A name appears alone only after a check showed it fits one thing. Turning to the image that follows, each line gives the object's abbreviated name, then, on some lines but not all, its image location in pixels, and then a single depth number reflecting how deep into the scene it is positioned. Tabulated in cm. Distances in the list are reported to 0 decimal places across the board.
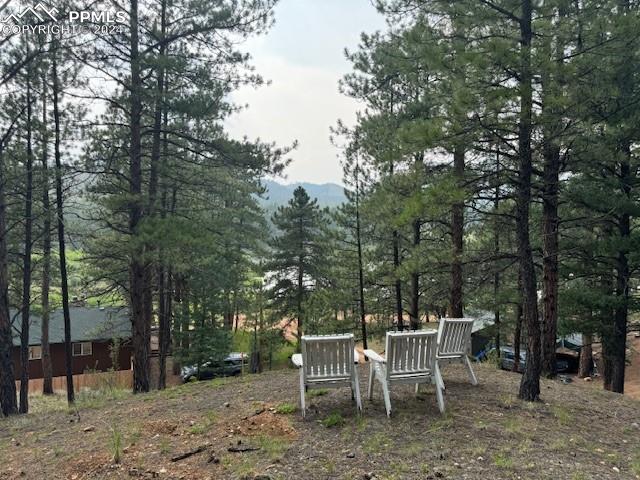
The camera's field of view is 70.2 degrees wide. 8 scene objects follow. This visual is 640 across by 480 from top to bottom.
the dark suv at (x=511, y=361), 1681
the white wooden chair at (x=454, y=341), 549
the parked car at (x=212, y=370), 1778
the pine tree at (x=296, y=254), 2005
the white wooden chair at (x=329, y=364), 456
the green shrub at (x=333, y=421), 428
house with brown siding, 2219
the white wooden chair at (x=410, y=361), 452
